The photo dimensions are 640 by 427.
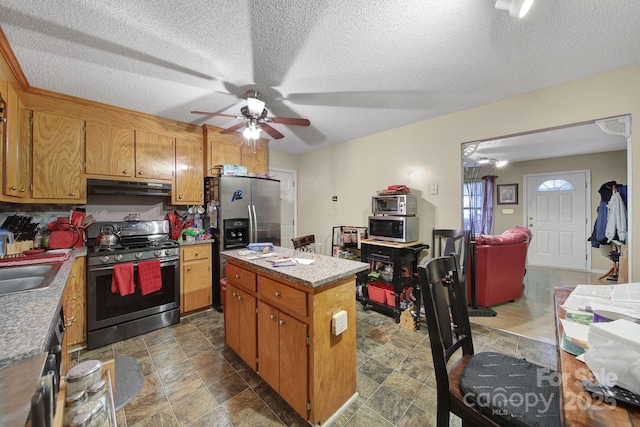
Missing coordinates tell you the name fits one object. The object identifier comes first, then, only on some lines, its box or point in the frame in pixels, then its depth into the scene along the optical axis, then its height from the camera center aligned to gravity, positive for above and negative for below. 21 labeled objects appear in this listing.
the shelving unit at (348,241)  3.58 -0.46
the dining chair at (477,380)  0.88 -0.71
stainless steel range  2.27 -0.74
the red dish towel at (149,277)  2.44 -0.67
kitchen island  1.38 -0.74
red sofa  3.03 -0.73
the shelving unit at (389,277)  2.80 -0.80
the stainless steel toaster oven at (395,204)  2.95 +0.09
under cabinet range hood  2.60 +0.27
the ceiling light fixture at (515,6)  1.16 +1.07
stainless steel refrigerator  3.13 -0.01
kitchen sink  1.49 -0.43
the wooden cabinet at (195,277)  2.86 -0.81
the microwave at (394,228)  2.91 -0.21
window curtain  5.79 +0.13
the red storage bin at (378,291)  2.93 -0.98
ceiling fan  2.14 +0.84
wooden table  0.58 -0.49
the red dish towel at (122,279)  2.31 -0.65
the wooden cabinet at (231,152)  3.31 +0.88
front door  4.86 -0.14
